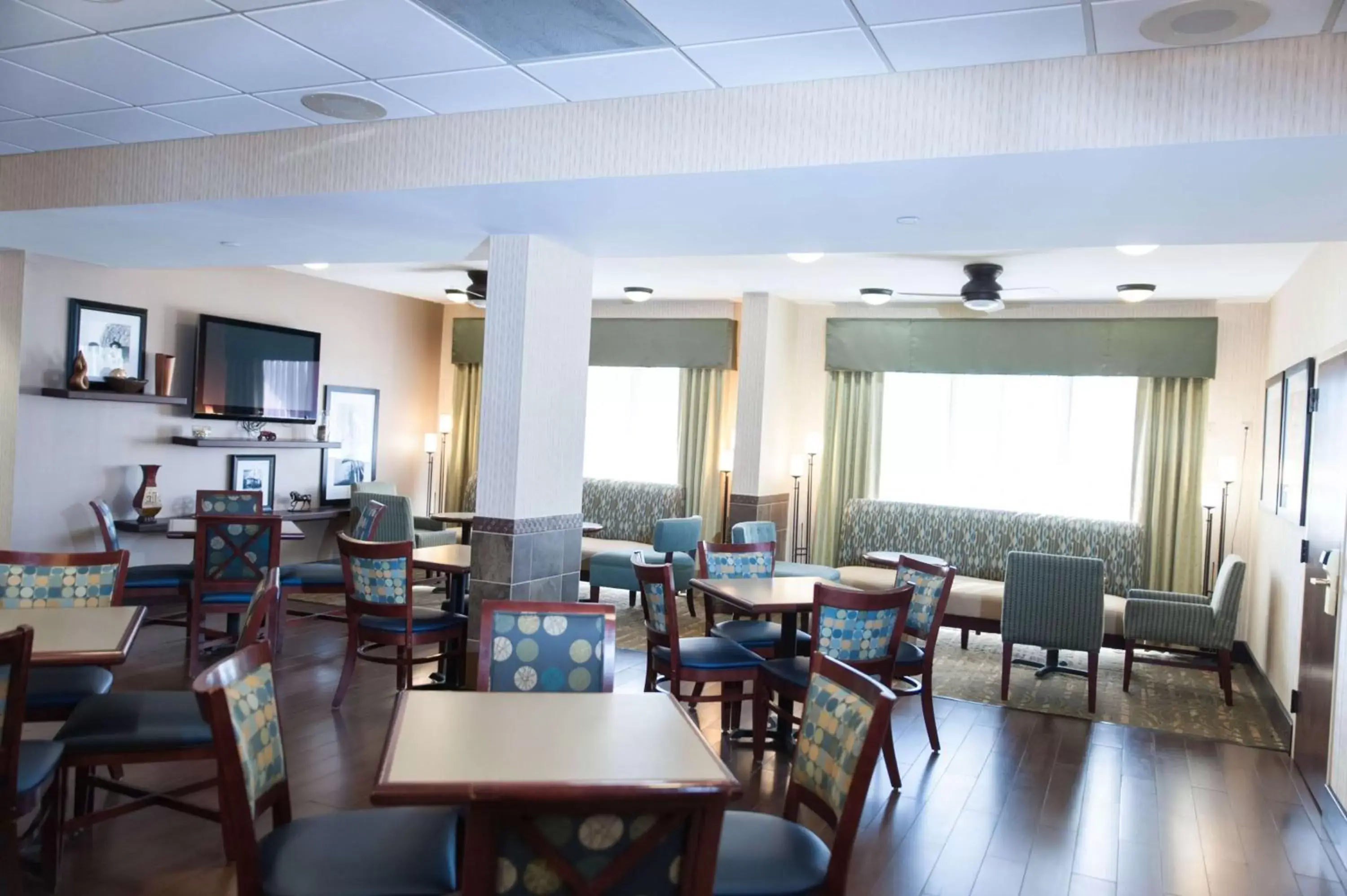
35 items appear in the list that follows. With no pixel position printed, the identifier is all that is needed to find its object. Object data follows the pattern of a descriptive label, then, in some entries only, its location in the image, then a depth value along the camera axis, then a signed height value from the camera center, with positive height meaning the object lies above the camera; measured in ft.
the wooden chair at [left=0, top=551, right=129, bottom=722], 11.81 -2.25
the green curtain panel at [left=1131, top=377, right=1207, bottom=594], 25.23 -0.17
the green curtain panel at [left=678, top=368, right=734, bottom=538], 30.50 +0.30
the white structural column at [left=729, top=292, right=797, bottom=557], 27.53 +1.10
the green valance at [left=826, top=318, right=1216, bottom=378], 25.27 +3.23
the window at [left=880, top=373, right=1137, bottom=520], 26.84 +0.58
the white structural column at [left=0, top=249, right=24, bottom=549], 21.77 +0.88
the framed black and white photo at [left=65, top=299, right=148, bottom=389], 23.06 +1.75
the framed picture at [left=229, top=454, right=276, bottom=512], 27.07 -1.56
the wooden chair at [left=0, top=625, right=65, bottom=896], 8.11 -3.17
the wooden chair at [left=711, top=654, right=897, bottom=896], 7.12 -2.73
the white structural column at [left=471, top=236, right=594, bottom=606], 16.24 +0.29
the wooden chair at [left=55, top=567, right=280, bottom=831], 9.89 -3.32
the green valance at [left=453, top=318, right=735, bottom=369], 30.27 +3.18
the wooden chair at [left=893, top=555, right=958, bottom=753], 15.51 -2.72
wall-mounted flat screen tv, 26.00 +1.31
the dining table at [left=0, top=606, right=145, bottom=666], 9.70 -2.40
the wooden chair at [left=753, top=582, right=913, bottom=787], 13.57 -2.54
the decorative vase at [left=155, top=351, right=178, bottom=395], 24.61 +1.02
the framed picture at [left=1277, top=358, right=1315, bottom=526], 16.99 +0.71
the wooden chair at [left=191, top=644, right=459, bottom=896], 6.79 -3.24
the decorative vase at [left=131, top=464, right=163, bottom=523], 23.91 -2.07
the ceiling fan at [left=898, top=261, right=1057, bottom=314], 22.44 +4.04
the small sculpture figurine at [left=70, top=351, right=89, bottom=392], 22.62 +0.75
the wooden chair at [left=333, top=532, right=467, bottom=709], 16.01 -3.03
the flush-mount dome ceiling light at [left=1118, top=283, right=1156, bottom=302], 23.09 +4.24
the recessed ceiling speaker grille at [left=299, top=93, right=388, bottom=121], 13.17 +4.36
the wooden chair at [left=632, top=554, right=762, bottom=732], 14.44 -3.18
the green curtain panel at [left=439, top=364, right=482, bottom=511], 34.12 -0.14
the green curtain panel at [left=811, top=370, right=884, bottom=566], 29.17 +0.19
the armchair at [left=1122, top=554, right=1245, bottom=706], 19.99 -3.08
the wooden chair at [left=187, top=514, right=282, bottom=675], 18.15 -2.66
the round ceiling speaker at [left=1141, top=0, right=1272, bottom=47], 8.96 +4.27
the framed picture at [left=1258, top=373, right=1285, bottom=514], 20.20 +0.67
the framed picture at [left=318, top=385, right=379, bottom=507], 30.17 -0.49
